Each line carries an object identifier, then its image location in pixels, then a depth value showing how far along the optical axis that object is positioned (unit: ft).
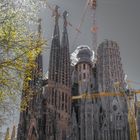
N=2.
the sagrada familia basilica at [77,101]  250.57
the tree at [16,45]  41.63
